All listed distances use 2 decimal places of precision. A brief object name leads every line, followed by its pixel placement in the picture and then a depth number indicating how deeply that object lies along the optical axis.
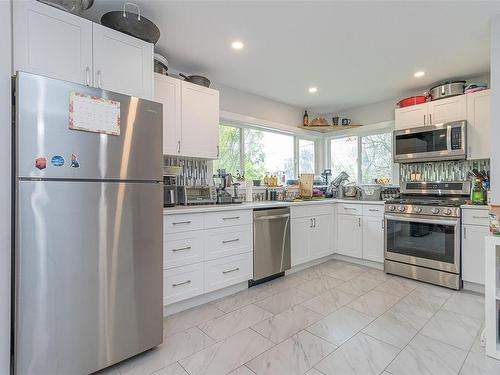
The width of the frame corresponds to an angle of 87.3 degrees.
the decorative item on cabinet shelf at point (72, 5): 1.62
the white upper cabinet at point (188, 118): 2.55
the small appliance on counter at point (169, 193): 2.48
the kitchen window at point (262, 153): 3.62
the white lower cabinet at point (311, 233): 3.27
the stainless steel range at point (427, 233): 2.79
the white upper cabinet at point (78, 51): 1.51
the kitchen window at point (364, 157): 4.16
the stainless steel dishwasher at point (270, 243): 2.83
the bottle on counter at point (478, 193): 2.72
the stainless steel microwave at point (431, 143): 2.98
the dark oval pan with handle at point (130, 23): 1.84
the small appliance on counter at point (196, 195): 2.76
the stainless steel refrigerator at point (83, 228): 1.30
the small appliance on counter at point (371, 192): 3.72
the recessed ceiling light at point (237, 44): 2.42
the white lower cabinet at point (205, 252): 2.21
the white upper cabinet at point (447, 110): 3.03
